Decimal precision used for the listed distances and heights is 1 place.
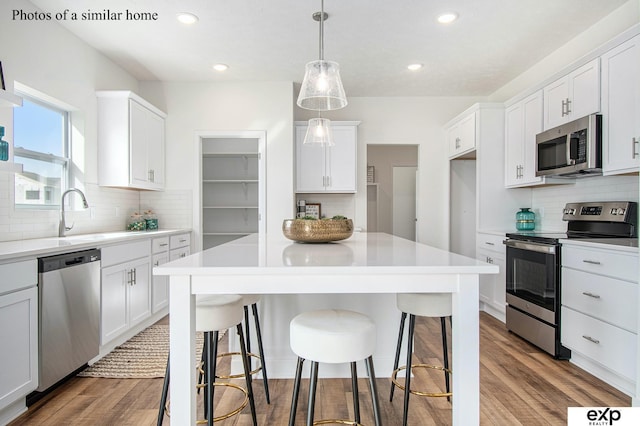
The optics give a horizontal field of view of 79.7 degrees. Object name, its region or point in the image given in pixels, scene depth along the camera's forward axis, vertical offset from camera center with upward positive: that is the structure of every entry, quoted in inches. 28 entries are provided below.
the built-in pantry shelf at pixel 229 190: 236.7 +11.3
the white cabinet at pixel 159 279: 144.5 -28.1
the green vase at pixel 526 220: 159.9 -4.5
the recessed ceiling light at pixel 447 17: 121.0 +61.6
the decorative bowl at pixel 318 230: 81.4 -4.6
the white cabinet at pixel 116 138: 150.3 +27.5
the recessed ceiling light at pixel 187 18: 120.8 +61.2
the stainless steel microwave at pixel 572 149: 108.8 +18.8
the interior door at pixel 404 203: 295.4 +4.6
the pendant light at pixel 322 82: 80.0 +26.6
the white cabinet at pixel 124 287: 112.5 -25.5
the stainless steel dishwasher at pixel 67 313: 86.6 -26.1
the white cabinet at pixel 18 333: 75.2 -25.9
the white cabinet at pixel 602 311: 88.6 -25.6
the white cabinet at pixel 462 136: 170.4 +35.1
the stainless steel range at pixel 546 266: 112.3 -18.1
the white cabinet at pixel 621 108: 95.9 +26.8
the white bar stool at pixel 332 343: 54.3 -19.4
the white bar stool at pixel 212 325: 64.3 -20.7
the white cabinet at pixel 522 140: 140.6 +27.3
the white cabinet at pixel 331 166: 201.3 +22.4
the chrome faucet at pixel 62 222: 123.1 -4.6
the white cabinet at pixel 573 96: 110.1 +35.6
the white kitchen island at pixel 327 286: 51.9 -10.7
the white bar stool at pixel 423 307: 76.2 -19.7
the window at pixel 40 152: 117.3 +18.3
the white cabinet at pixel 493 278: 147.3 -27.9
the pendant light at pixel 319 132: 124.6 +25.0
